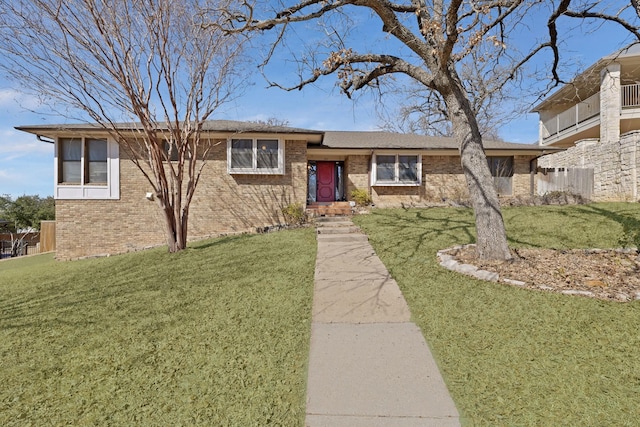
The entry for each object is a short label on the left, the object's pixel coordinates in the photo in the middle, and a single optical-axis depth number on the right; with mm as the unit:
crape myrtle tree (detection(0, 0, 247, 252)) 7059
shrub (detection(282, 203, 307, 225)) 11617
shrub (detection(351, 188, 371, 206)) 13328
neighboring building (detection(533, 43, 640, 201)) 12352
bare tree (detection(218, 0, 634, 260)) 5480
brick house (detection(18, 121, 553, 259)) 11812
